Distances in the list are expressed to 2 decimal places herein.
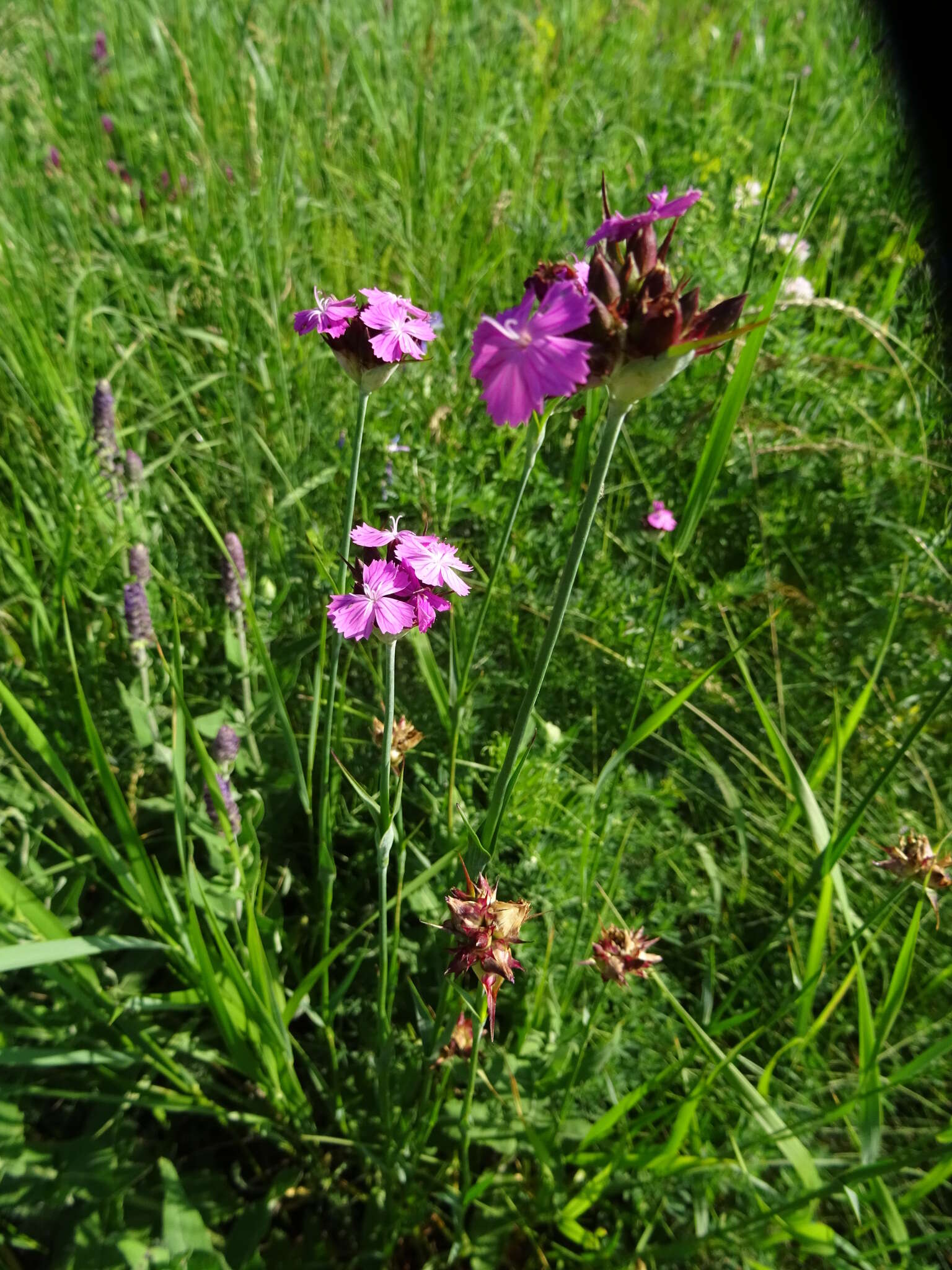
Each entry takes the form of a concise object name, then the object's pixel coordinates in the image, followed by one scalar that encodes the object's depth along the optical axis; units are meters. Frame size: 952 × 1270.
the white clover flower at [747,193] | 0.56
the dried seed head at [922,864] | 0.26
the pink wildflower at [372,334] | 0.23
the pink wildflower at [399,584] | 0.21
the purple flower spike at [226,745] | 0.32
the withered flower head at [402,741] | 0.27
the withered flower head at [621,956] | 0.26
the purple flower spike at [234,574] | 0.34
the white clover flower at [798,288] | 0.54
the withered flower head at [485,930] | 0.21
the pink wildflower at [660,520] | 0.46
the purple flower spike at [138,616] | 0.34
